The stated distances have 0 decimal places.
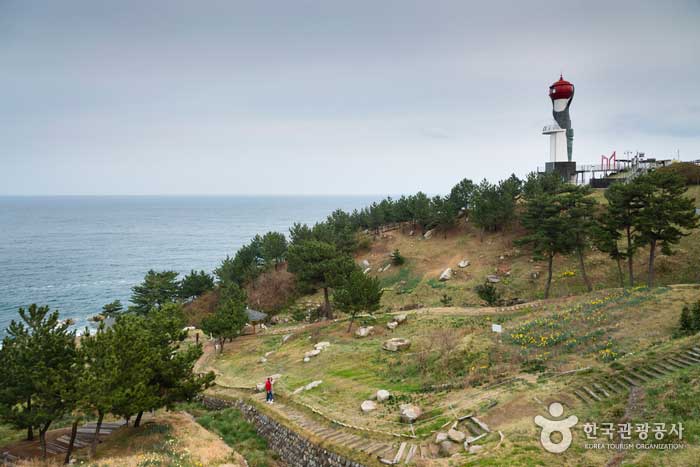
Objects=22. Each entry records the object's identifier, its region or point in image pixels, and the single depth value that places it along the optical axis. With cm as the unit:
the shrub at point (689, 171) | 5653
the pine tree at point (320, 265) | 4097
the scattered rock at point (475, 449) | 1502
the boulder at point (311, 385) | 2535
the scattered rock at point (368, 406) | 2086
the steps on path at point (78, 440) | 1991
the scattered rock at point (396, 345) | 2909
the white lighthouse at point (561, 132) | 6888
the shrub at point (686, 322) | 2227
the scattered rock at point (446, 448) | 1549
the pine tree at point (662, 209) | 3306
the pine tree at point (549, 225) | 3884
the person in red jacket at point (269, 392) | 2475
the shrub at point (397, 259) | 6212
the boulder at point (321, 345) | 3279
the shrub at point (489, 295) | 3899
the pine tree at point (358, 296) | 3447
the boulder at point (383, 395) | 2173
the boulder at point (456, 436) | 1609
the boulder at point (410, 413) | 1881
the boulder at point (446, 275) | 5350
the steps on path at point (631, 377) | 1759
